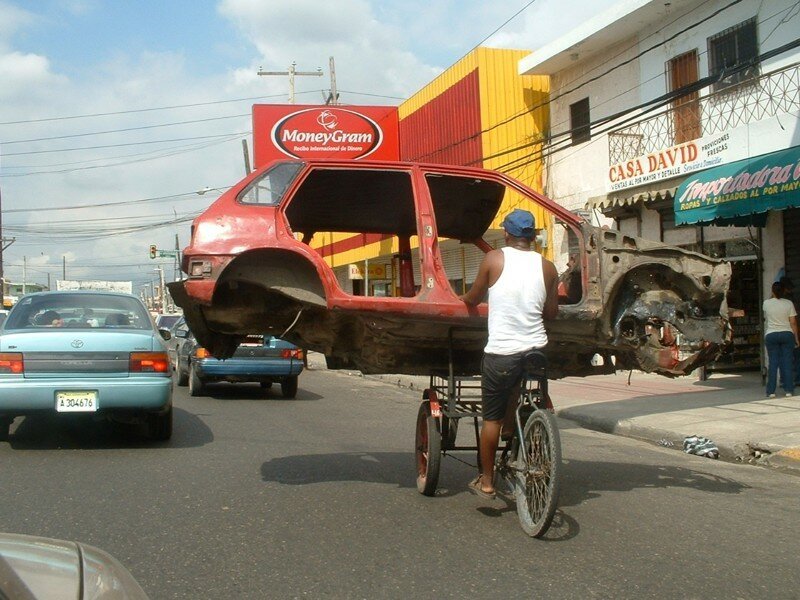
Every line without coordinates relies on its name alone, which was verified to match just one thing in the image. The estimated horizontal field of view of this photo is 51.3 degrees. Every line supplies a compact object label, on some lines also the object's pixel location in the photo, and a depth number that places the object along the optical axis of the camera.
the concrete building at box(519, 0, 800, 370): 12.42
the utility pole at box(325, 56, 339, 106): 30.12
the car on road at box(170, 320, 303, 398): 13.38
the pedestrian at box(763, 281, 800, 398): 11.42
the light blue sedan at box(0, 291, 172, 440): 7.48
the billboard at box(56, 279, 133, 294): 93.75
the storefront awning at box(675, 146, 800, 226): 10.89
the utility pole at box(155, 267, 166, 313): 91.51
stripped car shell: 5.38
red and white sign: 25.03
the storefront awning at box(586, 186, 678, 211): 14.62
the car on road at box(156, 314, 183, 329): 25.67
